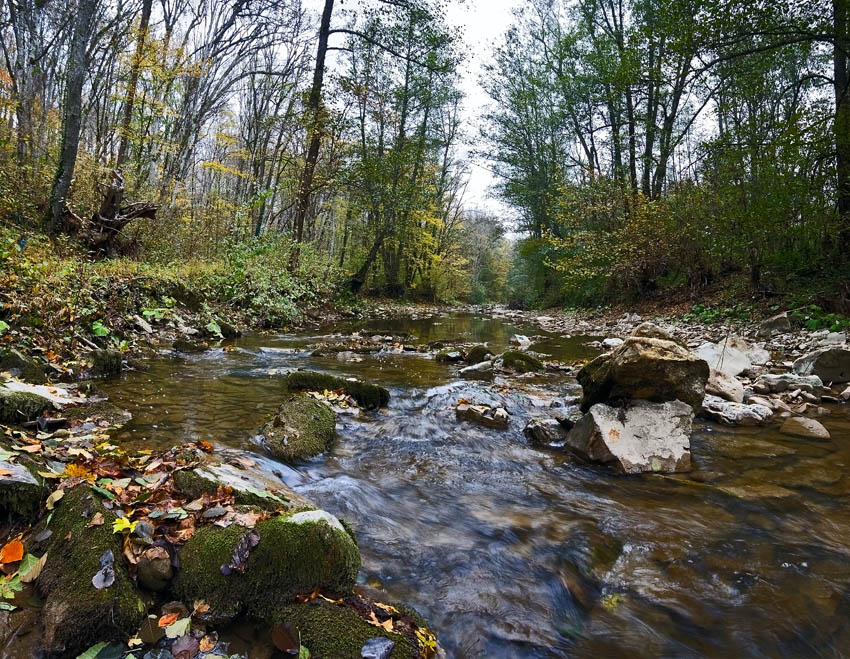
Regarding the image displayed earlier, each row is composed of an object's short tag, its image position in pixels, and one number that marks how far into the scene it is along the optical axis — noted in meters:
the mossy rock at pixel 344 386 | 5.44
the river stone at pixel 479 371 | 7.23
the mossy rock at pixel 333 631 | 1.62
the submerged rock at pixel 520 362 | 7.67
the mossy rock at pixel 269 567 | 1.77
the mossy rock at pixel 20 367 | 4.18
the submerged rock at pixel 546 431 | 4.44
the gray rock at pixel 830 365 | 5.82
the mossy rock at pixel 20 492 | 1.85
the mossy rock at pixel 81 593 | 1.52
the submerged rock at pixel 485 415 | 4.91
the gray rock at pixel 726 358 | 6.33
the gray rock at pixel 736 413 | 4.76
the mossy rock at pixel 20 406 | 2.94
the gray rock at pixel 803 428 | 4.32
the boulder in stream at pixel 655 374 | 4.16
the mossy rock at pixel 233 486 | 2.32
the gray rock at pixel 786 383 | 5.61
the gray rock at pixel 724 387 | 5.34
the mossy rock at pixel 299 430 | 3.72
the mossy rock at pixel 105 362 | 5.34
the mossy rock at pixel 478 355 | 8.20
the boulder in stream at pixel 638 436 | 3.78
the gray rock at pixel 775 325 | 8.64
